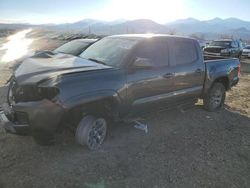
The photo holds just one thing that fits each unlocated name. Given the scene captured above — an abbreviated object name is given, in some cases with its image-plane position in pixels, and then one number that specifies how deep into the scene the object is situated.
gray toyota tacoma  2.53
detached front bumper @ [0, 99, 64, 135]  2.48
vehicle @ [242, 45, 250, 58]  17.29
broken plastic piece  3.55
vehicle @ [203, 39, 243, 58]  13.62
